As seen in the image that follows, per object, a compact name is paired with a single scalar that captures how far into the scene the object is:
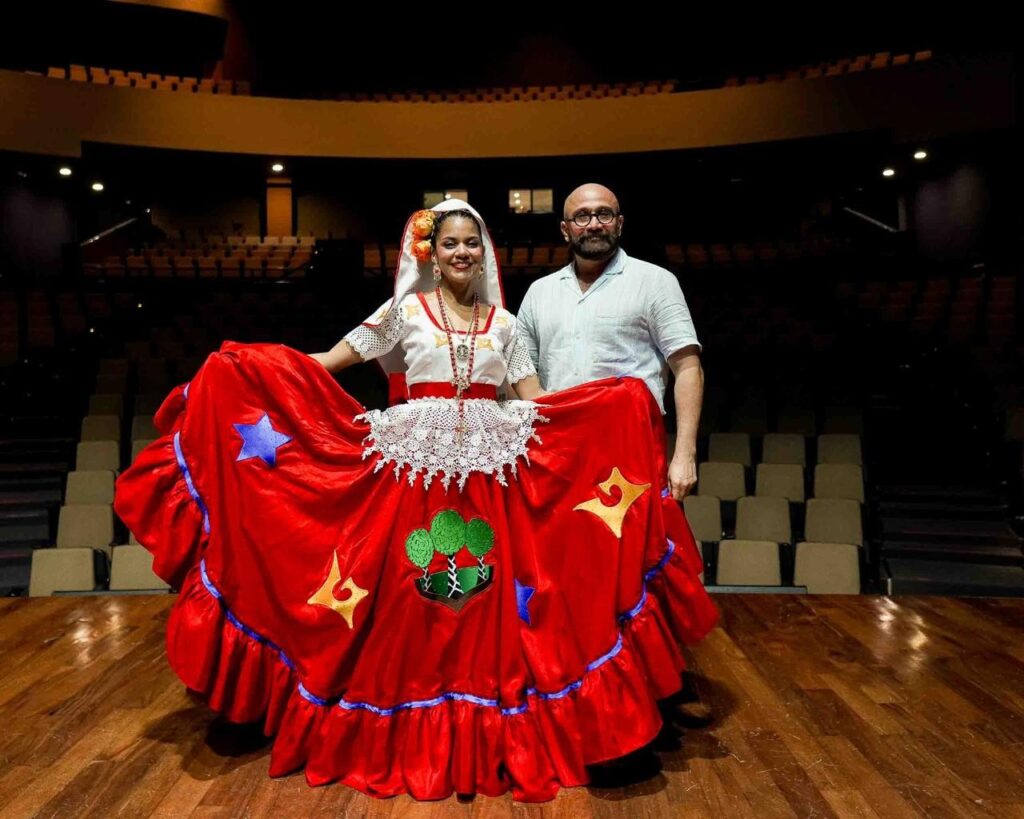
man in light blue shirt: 1.97
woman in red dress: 1.59
